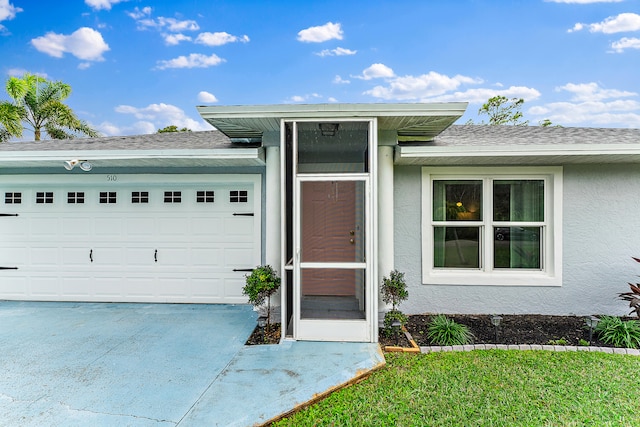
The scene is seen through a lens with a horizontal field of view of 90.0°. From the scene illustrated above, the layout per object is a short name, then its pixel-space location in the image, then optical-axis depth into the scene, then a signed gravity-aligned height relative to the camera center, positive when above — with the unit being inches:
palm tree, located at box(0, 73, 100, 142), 659.4 +222.3
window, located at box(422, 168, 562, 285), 205.9 -6.2
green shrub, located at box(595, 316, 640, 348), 165.3 -61.7
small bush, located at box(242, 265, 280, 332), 168.7 -36.7
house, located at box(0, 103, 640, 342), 164.2 +0.8
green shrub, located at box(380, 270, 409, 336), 171.2 -43.0
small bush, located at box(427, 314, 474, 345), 168.2 -63.1
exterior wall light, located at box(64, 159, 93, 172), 203.0 +33.8
